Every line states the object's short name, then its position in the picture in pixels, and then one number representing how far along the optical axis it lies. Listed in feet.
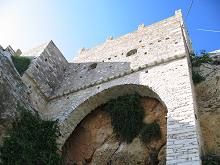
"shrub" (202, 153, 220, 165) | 14.53
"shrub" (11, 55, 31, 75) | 25.33
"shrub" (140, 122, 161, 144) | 19.68
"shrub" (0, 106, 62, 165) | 18.92
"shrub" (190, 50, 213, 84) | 21.92
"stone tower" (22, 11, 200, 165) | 16.31
